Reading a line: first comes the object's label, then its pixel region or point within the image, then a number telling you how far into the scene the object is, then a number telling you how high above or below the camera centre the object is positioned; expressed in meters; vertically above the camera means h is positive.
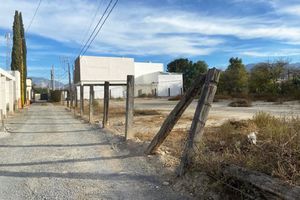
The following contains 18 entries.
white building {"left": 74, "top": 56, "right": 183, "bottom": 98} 43.95 +4.04
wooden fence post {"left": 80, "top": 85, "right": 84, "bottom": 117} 14.94 -0.21
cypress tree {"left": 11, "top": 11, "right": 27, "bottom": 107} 26.42 +5.75
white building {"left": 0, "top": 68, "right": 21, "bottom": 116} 15.66 +0.39
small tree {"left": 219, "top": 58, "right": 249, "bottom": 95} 28.93 +1.73
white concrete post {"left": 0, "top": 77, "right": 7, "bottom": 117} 15.48 +0.24
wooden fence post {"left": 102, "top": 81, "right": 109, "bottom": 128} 9.72 -0.45
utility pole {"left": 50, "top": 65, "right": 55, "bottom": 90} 58.63 +4.45
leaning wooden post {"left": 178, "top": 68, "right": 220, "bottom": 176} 3.84 -0.34
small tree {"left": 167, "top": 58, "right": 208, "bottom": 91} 51.36 +6.40
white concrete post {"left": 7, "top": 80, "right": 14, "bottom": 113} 19.75 +0.03
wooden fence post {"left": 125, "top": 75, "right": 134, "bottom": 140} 6.86 -0.34
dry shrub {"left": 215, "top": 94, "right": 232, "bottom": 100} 25.32 -0.33
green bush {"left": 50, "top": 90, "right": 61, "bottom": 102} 43.01 -0.03
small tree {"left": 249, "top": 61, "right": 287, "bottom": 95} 24.05 +1.79
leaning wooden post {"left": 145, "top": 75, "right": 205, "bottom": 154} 4.15 -0.37
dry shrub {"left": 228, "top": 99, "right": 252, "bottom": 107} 18.37 -0.84
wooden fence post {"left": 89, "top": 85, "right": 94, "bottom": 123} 12.26 -0.45
